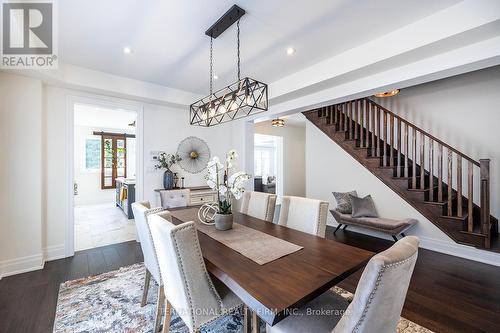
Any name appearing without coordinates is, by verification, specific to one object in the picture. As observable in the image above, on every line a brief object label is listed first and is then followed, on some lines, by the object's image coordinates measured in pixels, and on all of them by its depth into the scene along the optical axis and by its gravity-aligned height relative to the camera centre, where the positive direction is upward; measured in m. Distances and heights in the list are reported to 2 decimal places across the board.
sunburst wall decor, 4.50 +0.23
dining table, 1.02 -0.60
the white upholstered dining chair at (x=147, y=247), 1.75 -0.69
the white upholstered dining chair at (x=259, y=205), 2.67 -0.50
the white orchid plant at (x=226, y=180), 2.03 -0.14
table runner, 1.50 -0.60
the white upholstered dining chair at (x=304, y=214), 2.13 -0.50
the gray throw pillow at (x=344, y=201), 4.30 -0.70
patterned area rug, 1.85 -1.34
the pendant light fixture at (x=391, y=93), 3.88 +1.26
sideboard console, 4.16 -0.58
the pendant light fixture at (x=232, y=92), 1.99 +0.69
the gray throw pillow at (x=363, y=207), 4.05 -0.76
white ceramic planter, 2.04 -0.51
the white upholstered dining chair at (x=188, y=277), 1.26 -0.68
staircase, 3.05 -0.03
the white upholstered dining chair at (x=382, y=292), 0.86 -0.51
